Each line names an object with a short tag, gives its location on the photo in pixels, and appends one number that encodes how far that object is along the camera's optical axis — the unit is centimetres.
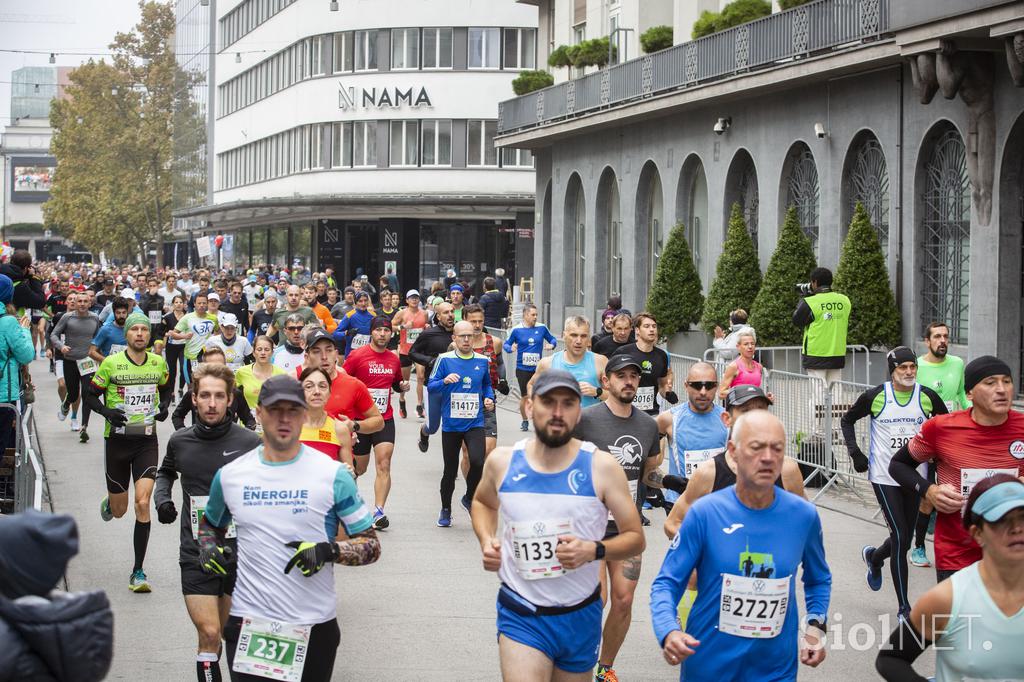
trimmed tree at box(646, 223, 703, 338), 3011
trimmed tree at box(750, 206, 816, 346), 2436
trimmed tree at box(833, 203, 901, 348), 2297
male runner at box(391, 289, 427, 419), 2234
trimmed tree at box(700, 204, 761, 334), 2706
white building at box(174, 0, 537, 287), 5506
